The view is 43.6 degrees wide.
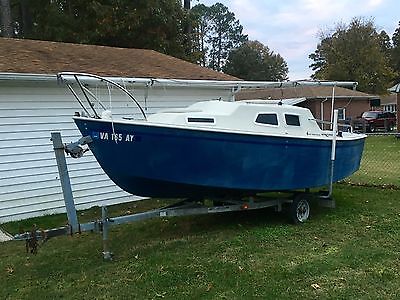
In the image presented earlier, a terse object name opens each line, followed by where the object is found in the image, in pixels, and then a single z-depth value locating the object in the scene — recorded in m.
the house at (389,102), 59.15
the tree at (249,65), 60.81
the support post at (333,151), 8.33
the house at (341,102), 38.06
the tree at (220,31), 81.06
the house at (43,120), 9.07
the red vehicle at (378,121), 35.97
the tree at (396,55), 64.75
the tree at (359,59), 51.00
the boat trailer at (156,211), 5.77
